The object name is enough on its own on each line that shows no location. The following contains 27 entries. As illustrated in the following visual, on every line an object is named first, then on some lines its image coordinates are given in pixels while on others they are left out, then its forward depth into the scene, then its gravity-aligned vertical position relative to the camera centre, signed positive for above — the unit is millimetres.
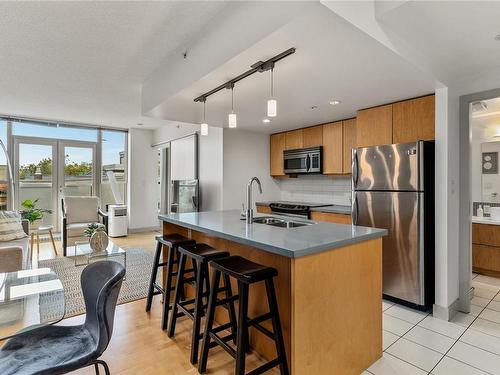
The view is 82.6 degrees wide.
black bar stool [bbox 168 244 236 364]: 2029 -797
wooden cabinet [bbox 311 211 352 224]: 3672 -400
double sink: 2579 -324
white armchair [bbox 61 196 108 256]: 4812 -502
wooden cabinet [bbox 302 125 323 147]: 4441 +823
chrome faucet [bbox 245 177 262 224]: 2469 -195
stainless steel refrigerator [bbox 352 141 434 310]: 2783 -259
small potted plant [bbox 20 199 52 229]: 4629 -409
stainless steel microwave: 4402 +445
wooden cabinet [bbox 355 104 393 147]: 3237 +726
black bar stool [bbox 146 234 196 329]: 2519 -737
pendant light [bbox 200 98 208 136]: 2930 +624
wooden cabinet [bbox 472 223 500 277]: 3684 -825
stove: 4156 -319
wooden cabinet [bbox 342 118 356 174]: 3986 +675
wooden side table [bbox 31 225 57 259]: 4754 -703
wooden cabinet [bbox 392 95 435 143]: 2893 +716
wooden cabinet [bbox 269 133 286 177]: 5100 +628
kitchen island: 1622 -664
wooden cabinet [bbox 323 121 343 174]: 4164 +593
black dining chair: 1275 -782
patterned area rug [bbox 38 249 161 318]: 2987 -1171
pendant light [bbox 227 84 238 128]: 2531 +613
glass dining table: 1482 -669
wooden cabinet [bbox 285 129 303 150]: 4742 +828
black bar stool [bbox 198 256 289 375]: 1633 -775
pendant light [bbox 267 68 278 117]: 2055 +585
